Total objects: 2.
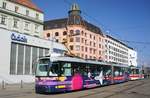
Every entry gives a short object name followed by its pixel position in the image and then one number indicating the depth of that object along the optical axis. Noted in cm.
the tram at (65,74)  1168
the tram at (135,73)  2740
